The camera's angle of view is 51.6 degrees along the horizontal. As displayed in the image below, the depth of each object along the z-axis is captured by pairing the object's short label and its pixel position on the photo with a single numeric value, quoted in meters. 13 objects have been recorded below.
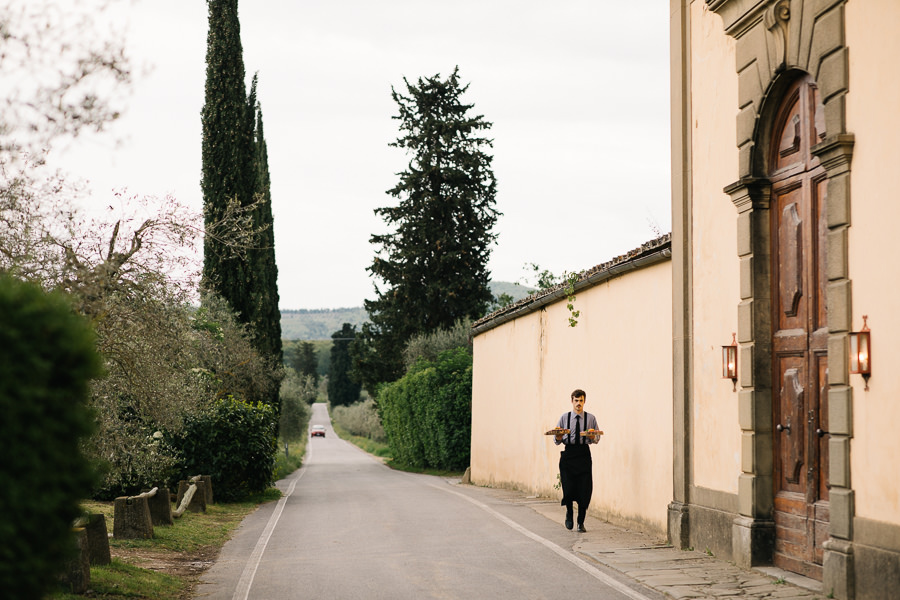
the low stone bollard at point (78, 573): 7.54
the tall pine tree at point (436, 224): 39.62
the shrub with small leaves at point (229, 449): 18.44
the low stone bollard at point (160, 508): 12.56
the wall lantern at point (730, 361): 9.62
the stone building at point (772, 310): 7.08
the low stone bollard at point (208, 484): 17.09
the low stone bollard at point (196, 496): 15.22
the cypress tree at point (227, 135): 27.33
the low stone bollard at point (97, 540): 8.73
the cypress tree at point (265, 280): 28.75
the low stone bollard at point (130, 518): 11.05
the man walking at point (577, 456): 11.94
